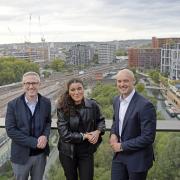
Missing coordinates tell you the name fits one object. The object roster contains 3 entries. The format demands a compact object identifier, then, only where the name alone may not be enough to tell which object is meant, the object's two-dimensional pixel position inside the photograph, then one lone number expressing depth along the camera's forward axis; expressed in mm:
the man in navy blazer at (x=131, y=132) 1766
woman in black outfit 1925
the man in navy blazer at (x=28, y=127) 1954
